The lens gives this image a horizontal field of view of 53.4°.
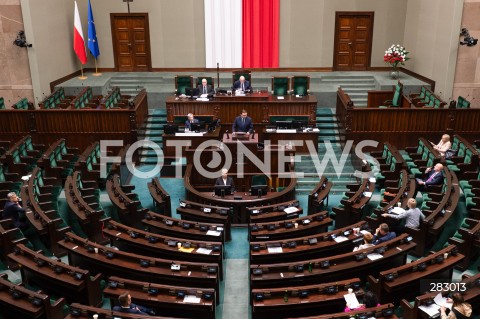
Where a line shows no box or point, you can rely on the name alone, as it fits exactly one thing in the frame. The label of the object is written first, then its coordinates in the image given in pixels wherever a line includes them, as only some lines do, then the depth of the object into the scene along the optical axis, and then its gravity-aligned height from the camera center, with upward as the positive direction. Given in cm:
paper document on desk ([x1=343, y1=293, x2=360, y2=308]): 596 -328
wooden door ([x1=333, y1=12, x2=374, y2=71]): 1703 -32
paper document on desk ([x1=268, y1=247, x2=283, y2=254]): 729 -324
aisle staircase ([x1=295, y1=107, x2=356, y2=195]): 1148 -323
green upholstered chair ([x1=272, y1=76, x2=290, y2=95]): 1395 -150
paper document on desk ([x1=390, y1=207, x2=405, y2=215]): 812 -296
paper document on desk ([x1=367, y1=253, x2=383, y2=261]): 694 -318
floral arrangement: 1545 -73
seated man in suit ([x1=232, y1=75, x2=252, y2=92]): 1386 -150
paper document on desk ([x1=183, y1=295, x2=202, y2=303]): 617 -335
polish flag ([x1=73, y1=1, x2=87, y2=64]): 1584 -19
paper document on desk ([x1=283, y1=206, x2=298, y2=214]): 873 -316
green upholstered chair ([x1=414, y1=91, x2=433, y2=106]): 1357 -193
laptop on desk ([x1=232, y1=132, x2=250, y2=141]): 1136 -240
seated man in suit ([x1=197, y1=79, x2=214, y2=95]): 1352 -153
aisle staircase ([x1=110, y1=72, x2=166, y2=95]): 1606 -164
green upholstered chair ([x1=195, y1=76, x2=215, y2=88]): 1443 -143
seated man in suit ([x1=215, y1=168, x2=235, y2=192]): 980 -298
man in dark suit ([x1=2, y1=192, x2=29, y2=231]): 816 -295
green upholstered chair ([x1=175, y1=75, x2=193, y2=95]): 1421 -146
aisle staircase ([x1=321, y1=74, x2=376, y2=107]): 1553 -171
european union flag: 1645 -13
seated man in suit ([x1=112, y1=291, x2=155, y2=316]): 570 -323
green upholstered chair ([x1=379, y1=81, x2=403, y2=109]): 1389 -181
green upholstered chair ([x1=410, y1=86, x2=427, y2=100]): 1416 -185
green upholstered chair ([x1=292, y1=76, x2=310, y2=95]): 1398 -150
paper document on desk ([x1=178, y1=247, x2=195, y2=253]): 736 -325
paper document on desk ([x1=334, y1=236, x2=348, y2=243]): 758 -320
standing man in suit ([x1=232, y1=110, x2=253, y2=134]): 1197 -222
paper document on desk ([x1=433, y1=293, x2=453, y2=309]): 581 -321
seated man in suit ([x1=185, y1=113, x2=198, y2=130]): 1204 -216
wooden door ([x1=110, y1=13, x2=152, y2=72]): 1725 -29
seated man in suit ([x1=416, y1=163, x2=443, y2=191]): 952 -286
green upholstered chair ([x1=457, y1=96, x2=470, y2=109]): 1257 -185
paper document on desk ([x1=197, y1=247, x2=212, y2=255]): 731 -327
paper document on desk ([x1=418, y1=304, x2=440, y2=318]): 573 -327
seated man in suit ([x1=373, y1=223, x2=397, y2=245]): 737 -309
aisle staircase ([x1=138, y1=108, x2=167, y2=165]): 1280 -274
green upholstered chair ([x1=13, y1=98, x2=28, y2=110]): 1302 -191
